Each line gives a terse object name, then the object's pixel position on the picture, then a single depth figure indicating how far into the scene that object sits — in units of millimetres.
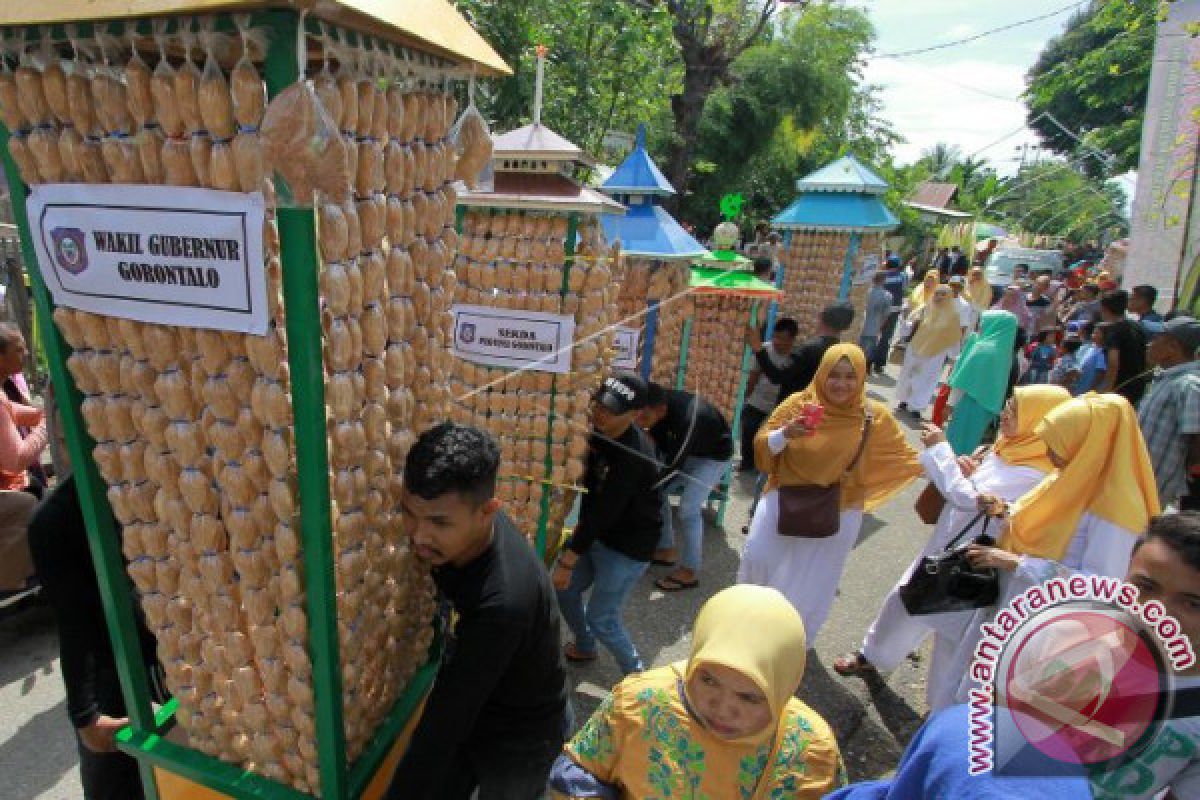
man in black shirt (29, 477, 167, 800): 1710
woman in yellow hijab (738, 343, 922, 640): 3330
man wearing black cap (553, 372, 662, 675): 3066
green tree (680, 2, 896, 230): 18062
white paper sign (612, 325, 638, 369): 4176
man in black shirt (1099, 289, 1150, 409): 5637
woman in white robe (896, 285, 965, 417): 8336
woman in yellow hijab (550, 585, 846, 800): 1429
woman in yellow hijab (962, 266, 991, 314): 10159
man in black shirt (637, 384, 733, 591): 4121
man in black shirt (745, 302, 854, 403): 5203
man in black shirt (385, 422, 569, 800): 1542
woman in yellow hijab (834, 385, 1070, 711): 2924
